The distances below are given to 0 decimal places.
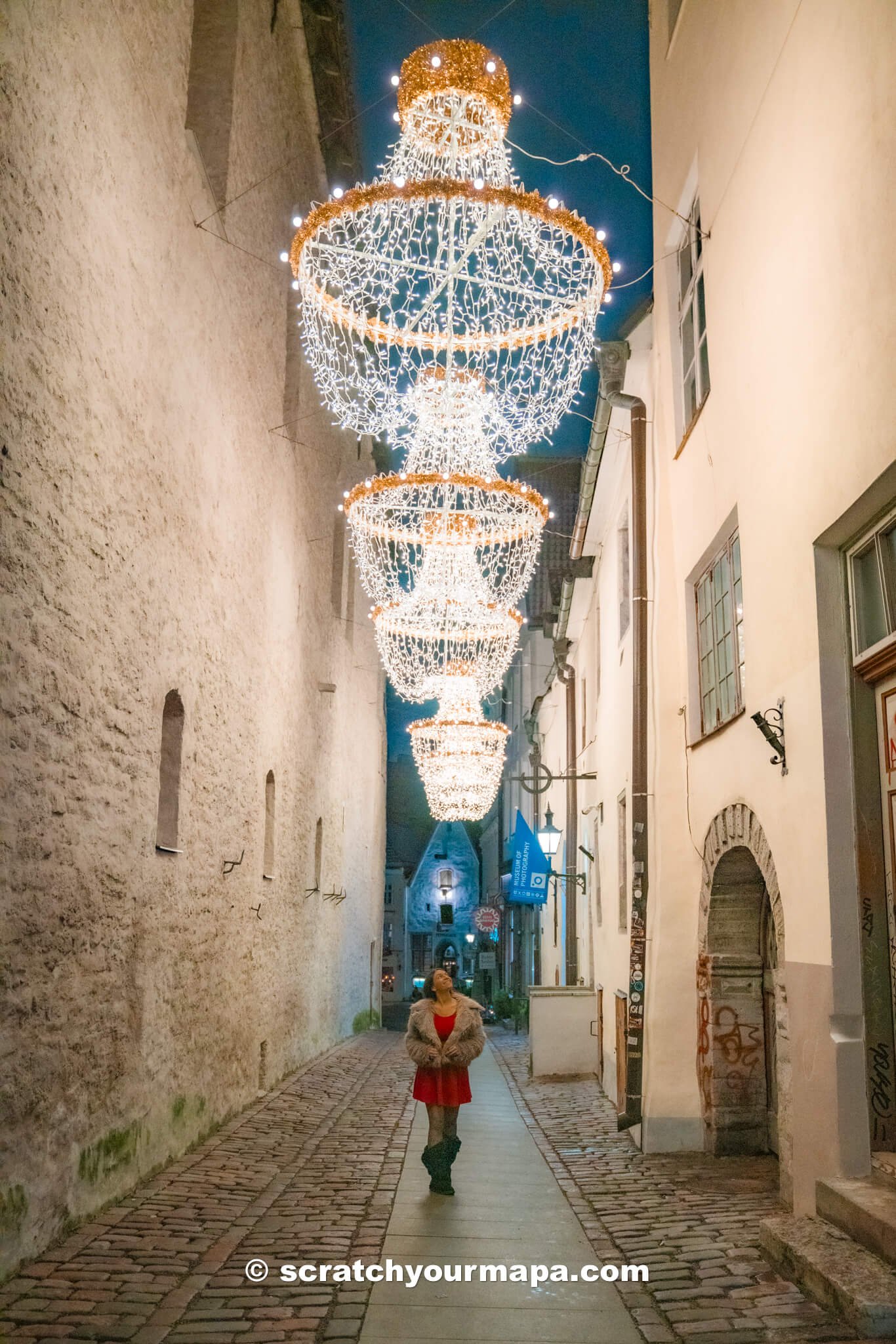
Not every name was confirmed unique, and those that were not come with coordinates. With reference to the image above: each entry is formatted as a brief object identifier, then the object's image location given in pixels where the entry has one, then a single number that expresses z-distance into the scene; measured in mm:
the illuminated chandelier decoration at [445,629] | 12391
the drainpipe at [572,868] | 18422
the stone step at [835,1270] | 4496
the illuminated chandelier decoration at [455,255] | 7277
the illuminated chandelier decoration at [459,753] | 15867
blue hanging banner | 17469
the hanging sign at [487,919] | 34031
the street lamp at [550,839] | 18219
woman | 7629
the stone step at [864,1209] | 4930
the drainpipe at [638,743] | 9750
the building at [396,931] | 58750
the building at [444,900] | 60812
